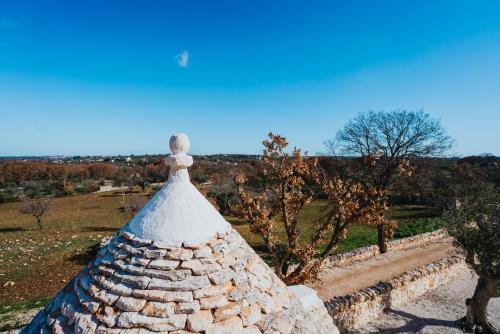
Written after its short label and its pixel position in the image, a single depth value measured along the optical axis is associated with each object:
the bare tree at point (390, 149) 17.83
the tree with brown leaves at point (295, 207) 10.23
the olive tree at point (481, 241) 10.30
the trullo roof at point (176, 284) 3.71
